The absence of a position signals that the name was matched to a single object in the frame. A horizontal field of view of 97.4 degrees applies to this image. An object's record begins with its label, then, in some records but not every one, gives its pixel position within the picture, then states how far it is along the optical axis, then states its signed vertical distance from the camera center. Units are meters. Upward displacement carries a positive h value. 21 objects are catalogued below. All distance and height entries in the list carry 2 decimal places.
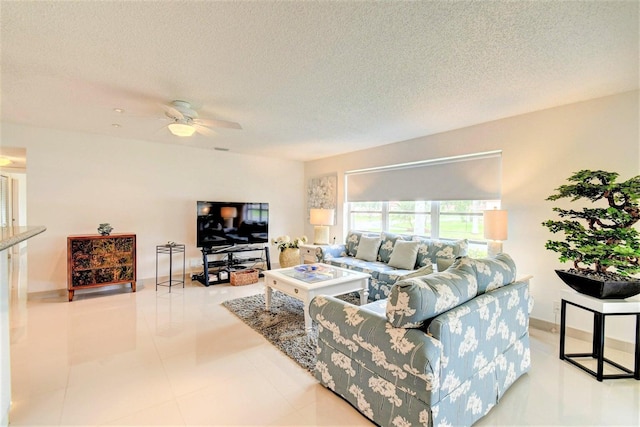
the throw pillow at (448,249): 3.64 -0.52
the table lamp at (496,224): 3.18 -0.16
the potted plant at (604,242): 2.18 -0.24
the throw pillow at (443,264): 2.27 -0.44
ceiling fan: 2.85 +0.89
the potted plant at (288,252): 5.40 -0.87
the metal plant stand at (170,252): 4.67 -0.85
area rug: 2.59 -1.32
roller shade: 3.65 +0.45
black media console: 4.88 -1.06
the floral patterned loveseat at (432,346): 1.49 -0.82
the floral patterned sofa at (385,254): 3.71 -0.70
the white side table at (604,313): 2.20 -0.79
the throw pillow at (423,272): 2.10 -0.47
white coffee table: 3.00 -0.85
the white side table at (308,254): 4.95 -0.85
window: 3.88 -0.15
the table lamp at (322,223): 5.43 -0.30
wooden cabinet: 3.92 -0.84
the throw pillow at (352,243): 4.82 -0.60
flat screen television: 4.94 -0.33
